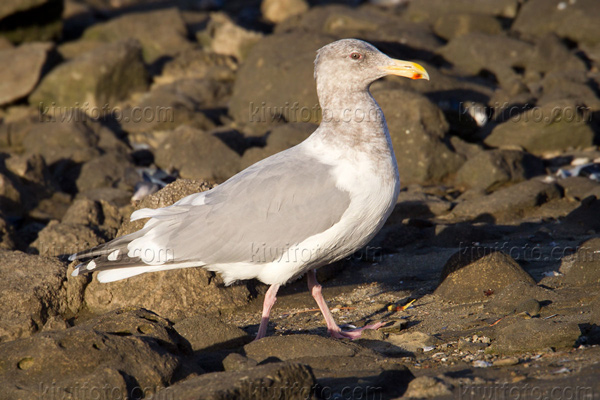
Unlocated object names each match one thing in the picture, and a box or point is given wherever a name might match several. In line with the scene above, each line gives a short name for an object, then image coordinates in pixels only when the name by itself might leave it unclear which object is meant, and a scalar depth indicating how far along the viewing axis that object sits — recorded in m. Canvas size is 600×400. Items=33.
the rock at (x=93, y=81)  27.94
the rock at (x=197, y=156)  20.37
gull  10.36
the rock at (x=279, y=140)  19.83
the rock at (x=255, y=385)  7.30
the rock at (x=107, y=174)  20.44
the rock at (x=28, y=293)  11.63
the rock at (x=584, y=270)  11.27
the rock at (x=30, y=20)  32.03
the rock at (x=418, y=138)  19.42
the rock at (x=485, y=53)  27.78
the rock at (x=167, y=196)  12.53
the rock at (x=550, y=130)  20.55
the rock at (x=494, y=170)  18.34
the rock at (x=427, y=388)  7.53
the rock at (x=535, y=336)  8.64
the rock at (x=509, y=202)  16.23
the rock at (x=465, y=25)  32.22
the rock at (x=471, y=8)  34.59
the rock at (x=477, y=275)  11.48
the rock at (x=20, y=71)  28.25
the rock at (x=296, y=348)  9.21
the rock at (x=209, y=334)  10.07
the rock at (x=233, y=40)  32.53
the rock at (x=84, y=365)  8.16
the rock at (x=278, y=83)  23.42
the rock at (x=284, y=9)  39.50
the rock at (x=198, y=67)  30.17
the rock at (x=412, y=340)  9.49
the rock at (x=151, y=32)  33.78
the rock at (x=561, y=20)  31.20
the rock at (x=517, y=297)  10.45
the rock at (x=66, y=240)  14.46
